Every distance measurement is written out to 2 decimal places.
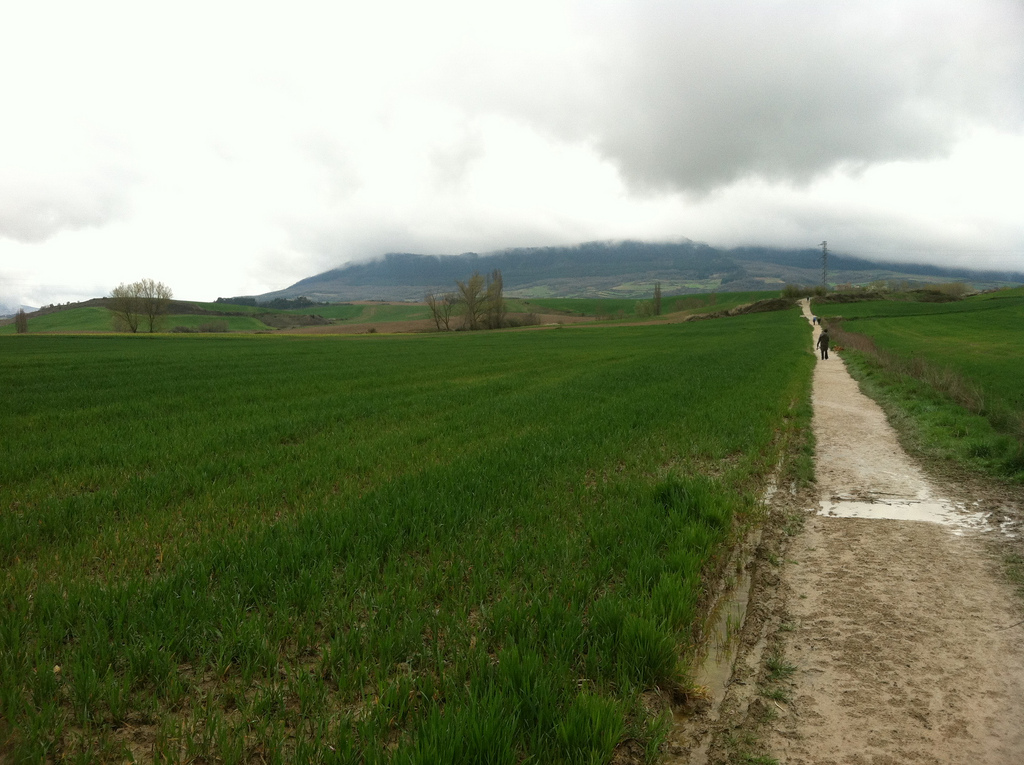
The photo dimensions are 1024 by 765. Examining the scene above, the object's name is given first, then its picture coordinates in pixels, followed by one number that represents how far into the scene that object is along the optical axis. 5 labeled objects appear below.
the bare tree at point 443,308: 115.78
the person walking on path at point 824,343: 34.09
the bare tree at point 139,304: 110.75
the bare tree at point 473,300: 113.62
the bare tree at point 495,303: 116.00
